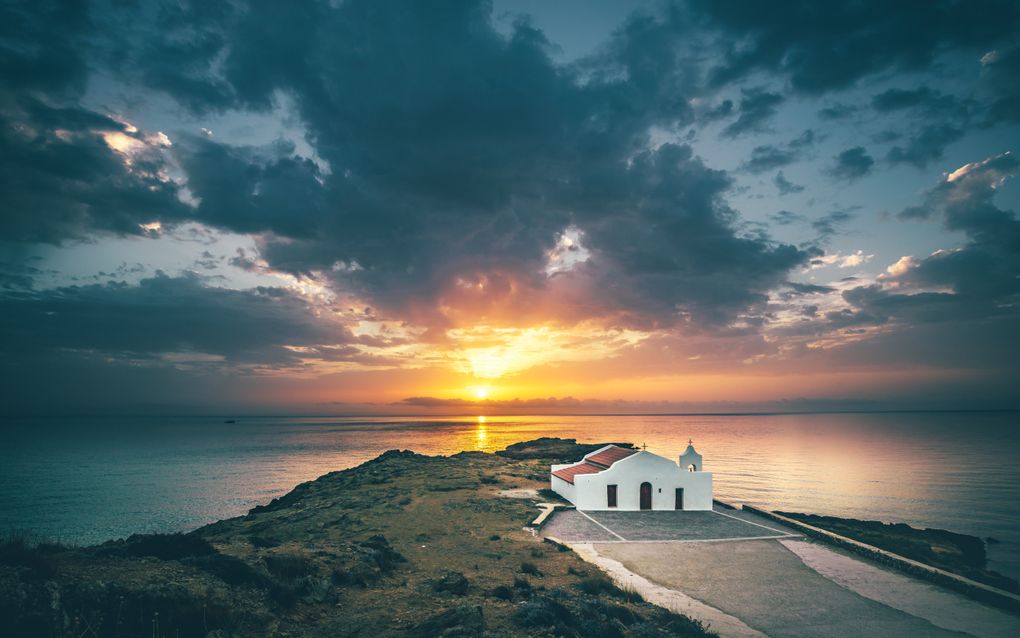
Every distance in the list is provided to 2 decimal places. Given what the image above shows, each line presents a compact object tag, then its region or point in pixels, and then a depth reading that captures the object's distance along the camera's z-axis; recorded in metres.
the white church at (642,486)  37.31
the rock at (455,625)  12.77
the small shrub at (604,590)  18.56
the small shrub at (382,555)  19.97
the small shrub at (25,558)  11.75
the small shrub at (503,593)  16.92
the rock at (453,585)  17.08
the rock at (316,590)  15.29
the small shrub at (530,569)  20.95
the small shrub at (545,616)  13.98
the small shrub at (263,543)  20.22
